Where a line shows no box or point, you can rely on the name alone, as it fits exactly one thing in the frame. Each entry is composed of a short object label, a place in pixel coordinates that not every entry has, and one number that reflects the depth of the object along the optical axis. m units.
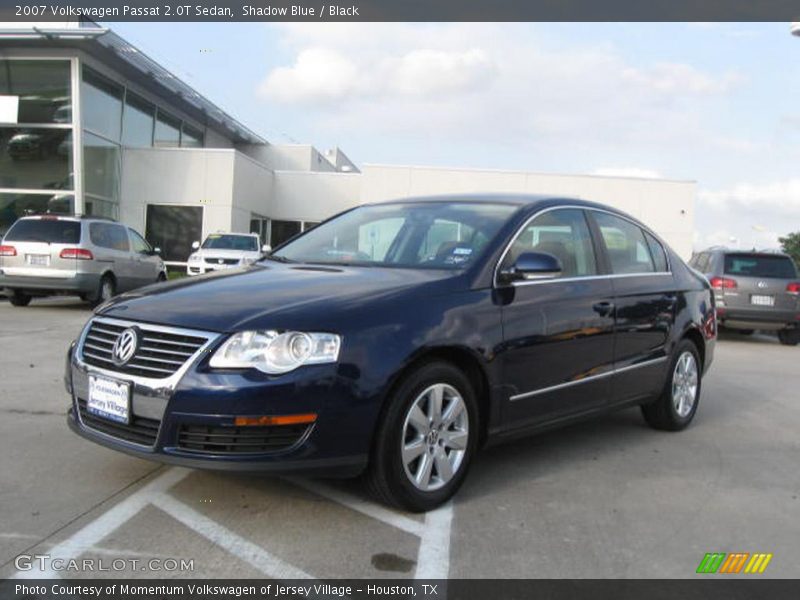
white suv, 18.19
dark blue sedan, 3.31
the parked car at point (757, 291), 12.23
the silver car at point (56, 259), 12.60
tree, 42.23
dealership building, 20.12
